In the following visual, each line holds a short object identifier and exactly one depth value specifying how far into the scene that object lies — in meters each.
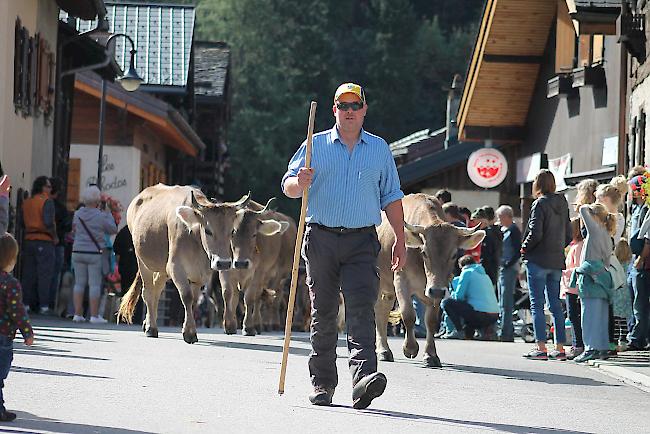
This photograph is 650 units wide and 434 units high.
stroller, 23.42
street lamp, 32.75
